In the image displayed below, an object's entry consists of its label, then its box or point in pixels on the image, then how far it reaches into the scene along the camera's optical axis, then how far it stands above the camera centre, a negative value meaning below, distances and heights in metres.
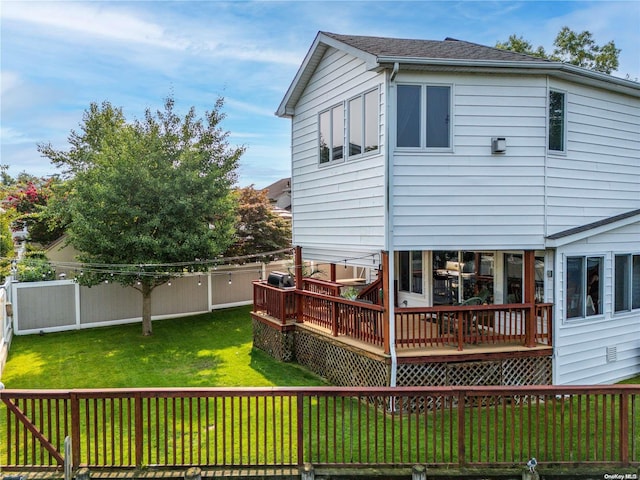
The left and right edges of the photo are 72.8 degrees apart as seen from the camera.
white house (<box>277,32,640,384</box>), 7.58 +1.16
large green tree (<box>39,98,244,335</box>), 12.01 +0.82
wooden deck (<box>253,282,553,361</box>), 7.64 -1.84
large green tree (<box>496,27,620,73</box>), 21.27 +9.34
